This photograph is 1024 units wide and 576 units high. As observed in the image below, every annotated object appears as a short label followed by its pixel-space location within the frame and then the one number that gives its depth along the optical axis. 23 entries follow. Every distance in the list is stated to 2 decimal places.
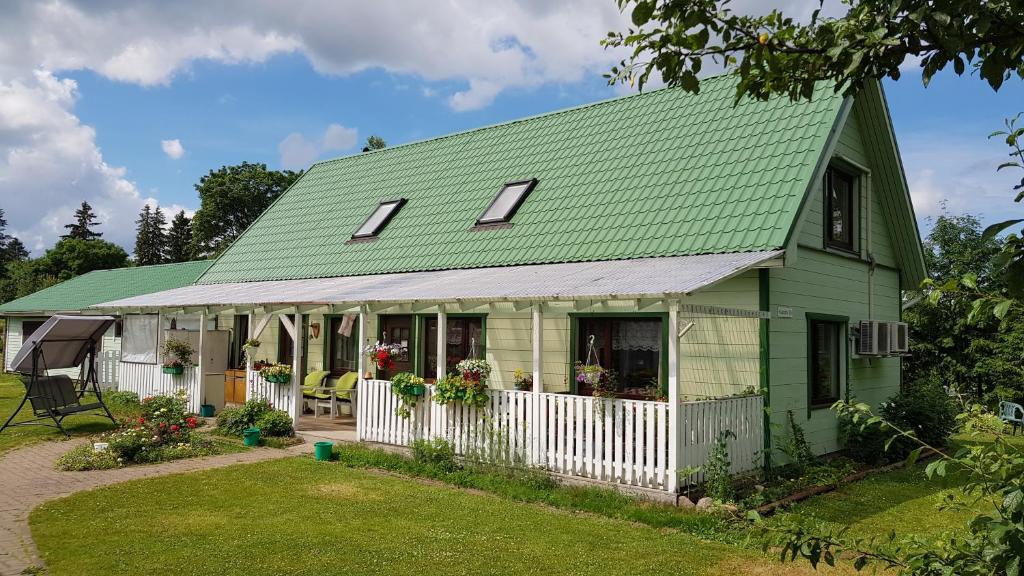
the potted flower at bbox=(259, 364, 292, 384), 13.21
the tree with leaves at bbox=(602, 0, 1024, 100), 2.22
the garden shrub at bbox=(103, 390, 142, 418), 15.79
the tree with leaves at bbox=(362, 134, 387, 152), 45.84
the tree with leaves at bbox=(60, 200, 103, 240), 75.25
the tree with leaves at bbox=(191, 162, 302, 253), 51.59
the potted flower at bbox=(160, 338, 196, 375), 15.57
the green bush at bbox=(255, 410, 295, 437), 12.73
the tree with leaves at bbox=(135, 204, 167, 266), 67.50
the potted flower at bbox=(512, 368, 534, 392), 11.75
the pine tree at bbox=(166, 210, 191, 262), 65.62
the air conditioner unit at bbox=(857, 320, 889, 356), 12.16
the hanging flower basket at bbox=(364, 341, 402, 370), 12.20
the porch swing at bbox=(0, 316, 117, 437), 13.27
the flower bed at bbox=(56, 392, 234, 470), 10.58
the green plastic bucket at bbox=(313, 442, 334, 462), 11.00
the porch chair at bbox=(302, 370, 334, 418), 15.14
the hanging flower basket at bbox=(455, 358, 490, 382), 10.20
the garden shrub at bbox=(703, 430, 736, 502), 8.21
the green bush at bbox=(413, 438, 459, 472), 10.21
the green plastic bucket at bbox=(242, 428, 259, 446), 12.20
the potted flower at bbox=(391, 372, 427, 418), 10.91
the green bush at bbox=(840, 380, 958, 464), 11.55
